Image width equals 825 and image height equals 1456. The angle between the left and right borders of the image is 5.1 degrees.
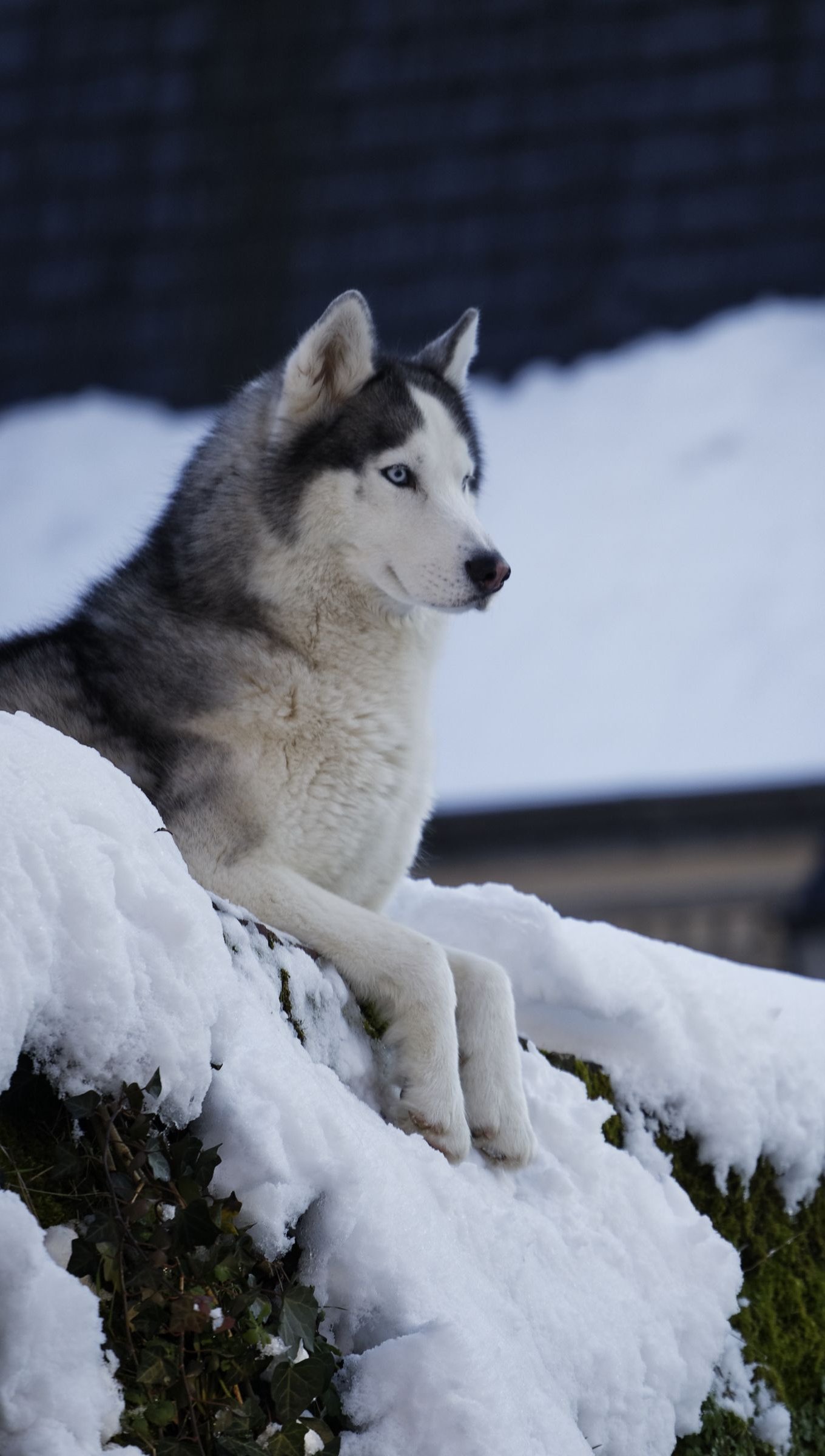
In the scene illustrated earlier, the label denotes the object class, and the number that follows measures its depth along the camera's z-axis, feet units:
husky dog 26.00
